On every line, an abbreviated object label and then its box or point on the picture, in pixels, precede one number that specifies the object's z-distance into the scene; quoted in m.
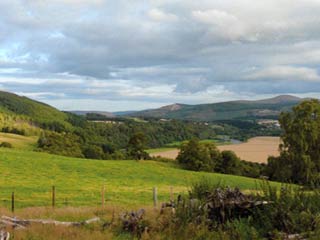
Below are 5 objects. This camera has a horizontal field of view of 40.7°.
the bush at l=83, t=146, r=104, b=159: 111.94
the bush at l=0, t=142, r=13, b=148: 116.88
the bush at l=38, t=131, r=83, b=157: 109.43
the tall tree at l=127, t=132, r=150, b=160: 94.38
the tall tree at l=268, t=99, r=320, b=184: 60.81
